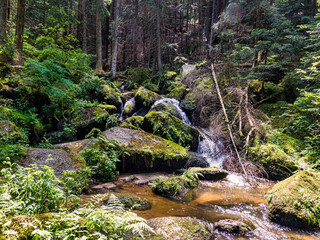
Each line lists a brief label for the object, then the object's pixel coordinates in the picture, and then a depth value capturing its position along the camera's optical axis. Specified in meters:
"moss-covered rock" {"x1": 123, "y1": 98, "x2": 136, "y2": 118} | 12.98
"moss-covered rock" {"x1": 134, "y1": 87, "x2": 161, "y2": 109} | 13.14
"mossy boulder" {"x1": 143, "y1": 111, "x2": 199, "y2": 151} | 9.12
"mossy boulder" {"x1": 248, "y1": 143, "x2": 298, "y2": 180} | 7.42
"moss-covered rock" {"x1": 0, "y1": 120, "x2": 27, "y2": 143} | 5.14
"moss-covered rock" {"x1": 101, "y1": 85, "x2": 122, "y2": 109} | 11.84
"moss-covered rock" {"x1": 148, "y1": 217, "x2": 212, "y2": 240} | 3.22
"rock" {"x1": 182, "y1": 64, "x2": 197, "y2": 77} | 18.66
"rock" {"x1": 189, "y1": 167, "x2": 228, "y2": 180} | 7.32
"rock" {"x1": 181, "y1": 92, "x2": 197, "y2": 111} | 13.16
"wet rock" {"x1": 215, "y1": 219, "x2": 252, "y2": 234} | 3.75
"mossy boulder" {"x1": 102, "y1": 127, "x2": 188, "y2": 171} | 7.20
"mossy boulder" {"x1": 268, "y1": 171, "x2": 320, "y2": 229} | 4.10
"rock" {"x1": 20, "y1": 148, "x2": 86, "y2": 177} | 4.54
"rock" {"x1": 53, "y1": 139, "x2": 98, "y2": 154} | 6.44
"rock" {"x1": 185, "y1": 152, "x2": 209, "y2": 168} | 8.51
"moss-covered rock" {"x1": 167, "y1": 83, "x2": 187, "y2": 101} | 14.79
